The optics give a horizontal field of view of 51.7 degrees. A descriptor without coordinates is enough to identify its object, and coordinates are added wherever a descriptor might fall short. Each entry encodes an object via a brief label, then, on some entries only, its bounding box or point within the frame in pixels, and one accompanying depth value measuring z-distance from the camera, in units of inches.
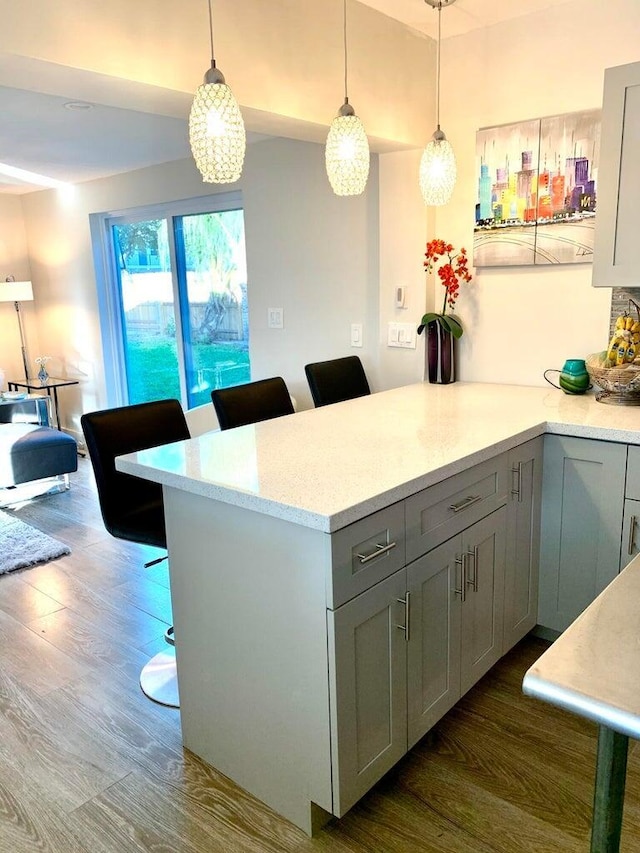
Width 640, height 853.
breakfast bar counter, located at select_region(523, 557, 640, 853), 34.6
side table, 226.5
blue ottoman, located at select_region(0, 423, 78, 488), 173.9
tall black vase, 121.2
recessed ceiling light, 125.0
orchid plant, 119.0
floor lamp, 221.3
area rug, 136.6
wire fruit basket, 97.5
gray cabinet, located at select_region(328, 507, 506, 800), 62.9
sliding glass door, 179.6
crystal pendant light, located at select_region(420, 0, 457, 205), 95.7
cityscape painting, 103.7
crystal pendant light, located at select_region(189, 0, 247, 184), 66.9
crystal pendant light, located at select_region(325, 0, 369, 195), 81.5
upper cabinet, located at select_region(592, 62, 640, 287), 89.4
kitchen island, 61.9
